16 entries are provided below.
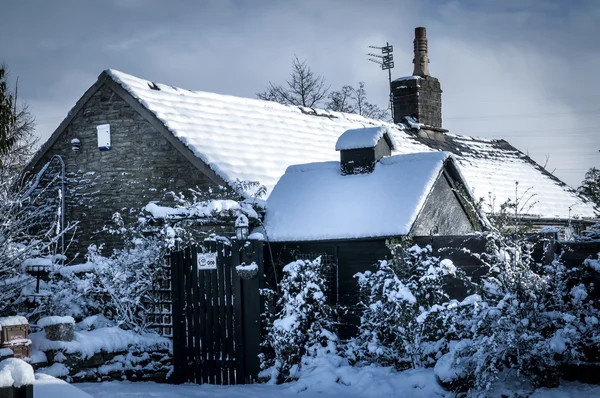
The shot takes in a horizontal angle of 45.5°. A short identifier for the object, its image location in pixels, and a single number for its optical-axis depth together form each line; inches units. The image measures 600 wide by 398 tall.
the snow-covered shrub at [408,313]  374.6
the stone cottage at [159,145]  600.7
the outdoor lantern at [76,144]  668.1
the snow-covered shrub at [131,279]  471.8
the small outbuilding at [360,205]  449.4
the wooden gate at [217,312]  422.6
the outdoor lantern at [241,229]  434.3
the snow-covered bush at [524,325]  314.3
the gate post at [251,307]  420.8
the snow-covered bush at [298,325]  404.2
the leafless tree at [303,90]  1502.2
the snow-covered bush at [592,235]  382.9
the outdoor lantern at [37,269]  434.0
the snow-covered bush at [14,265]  426.0
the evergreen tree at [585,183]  974.4
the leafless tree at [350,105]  1560.0
